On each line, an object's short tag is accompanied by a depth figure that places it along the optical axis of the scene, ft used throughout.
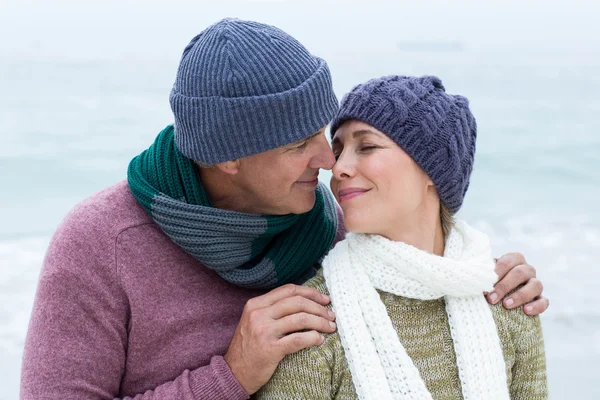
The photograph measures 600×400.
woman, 5.99
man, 6.03
